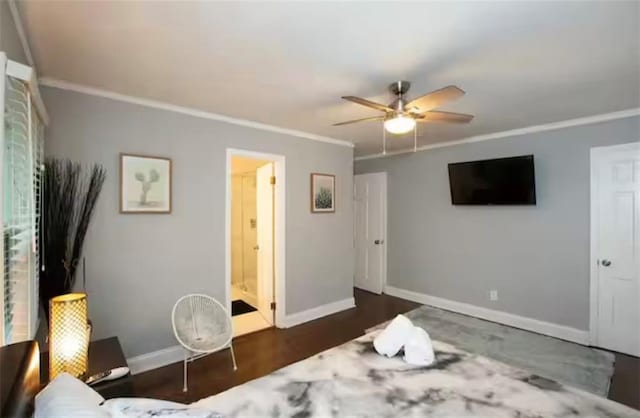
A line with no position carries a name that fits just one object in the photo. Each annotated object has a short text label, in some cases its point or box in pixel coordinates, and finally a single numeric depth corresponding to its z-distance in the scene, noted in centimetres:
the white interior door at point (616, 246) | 308
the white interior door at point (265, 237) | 400
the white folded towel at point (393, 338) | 189
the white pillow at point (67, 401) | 92
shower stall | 518
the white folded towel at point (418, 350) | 181
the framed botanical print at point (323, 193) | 418
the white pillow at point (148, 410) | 109
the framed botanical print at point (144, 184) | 271
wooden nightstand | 168
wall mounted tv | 365
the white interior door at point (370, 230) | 536
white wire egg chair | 266
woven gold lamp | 165
